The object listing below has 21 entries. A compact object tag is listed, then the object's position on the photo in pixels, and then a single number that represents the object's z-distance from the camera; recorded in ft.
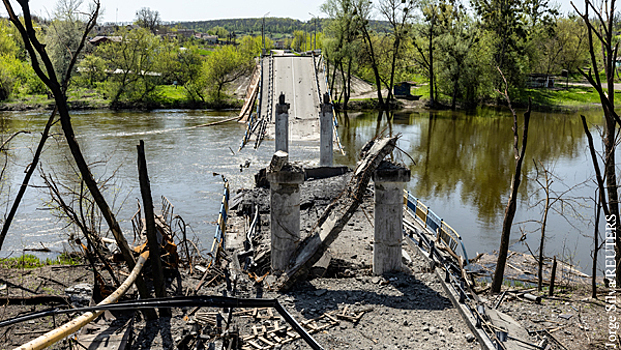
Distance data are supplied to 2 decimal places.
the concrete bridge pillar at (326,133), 79.87
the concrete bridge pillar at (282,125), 75.41
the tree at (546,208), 42.32
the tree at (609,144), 34.63
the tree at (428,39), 178.50
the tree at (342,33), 175.94
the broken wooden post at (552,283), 38.44
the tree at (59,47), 142.41
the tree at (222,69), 193.26
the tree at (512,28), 173.68
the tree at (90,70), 192.34
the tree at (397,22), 180.65
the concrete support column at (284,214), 35.99
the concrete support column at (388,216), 35.45
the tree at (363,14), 175.94
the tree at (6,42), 208.44
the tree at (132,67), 183.32
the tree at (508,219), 37.76
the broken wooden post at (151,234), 27.68
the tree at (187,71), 195.00
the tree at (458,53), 174.60
